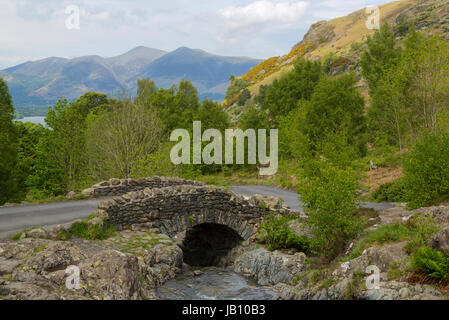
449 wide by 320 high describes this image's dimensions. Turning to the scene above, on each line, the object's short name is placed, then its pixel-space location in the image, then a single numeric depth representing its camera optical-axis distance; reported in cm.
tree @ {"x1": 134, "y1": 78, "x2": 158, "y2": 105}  6314
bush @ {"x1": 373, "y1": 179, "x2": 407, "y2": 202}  2272
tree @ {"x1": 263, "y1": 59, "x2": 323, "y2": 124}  5119
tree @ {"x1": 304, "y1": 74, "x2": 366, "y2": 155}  3488
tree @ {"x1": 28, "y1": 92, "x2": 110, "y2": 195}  3138
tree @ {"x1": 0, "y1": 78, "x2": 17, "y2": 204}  2762
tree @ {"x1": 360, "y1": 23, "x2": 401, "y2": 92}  4669
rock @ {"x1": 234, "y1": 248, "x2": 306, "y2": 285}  1373
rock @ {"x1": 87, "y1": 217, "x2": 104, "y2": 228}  1243
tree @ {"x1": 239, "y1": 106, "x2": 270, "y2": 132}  5181
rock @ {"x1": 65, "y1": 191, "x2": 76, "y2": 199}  1787
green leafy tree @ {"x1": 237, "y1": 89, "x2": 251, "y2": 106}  10180
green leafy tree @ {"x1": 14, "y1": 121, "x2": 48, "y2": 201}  2970
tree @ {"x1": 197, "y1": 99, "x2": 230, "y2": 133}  5425
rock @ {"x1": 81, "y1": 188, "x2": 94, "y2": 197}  1811
